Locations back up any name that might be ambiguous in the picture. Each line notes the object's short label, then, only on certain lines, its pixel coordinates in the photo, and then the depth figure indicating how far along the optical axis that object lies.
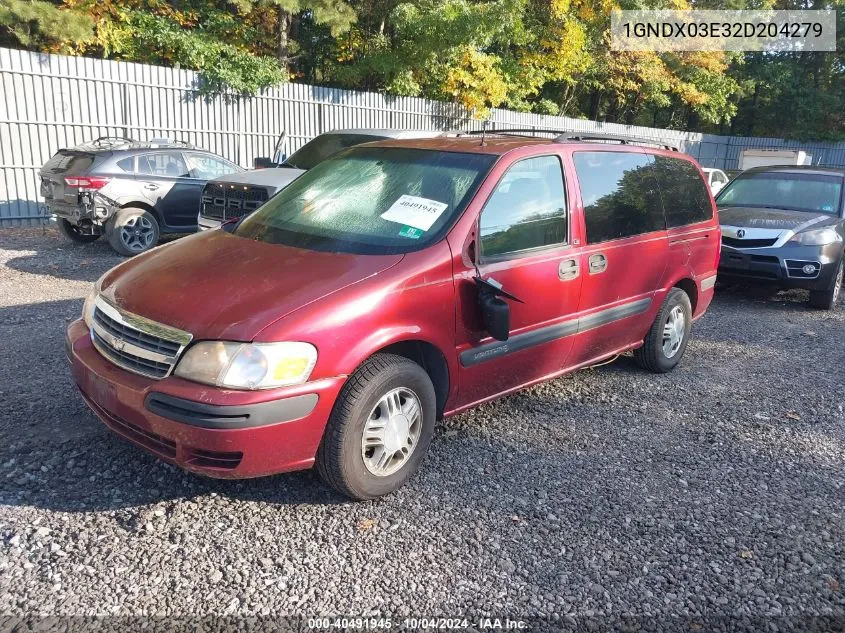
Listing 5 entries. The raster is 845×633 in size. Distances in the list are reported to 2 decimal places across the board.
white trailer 20.14
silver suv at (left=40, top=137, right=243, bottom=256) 9.02
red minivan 2.92
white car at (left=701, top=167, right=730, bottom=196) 14.82
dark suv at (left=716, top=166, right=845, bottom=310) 8.09
